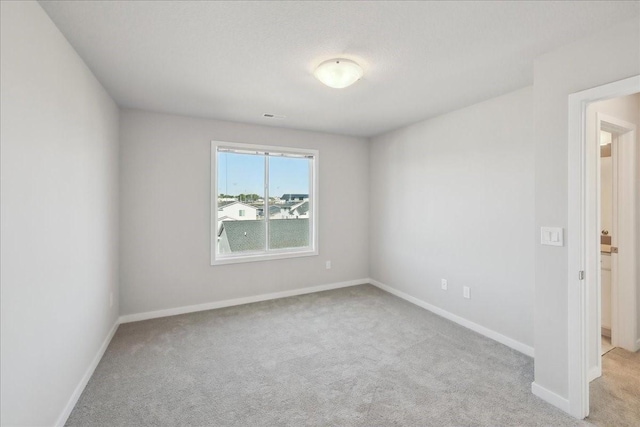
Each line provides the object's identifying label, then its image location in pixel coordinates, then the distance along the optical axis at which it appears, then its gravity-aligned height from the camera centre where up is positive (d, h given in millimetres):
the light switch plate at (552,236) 1994 -152
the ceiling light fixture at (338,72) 2193 +1096
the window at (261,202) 3973 +182
